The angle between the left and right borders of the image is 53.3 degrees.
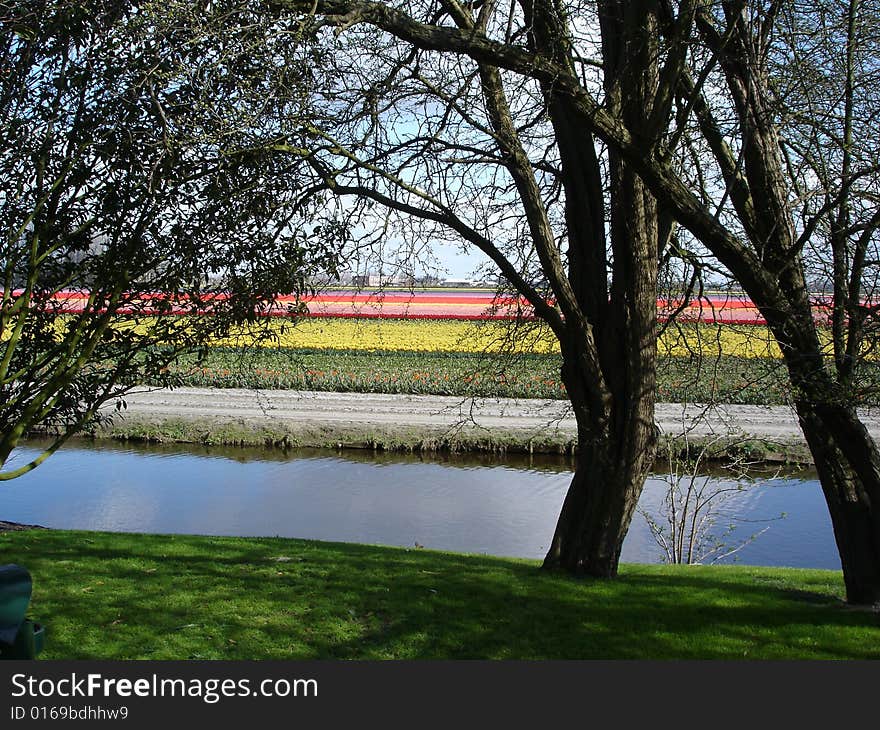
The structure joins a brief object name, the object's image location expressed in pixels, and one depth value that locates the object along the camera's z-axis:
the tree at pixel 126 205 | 4.96
